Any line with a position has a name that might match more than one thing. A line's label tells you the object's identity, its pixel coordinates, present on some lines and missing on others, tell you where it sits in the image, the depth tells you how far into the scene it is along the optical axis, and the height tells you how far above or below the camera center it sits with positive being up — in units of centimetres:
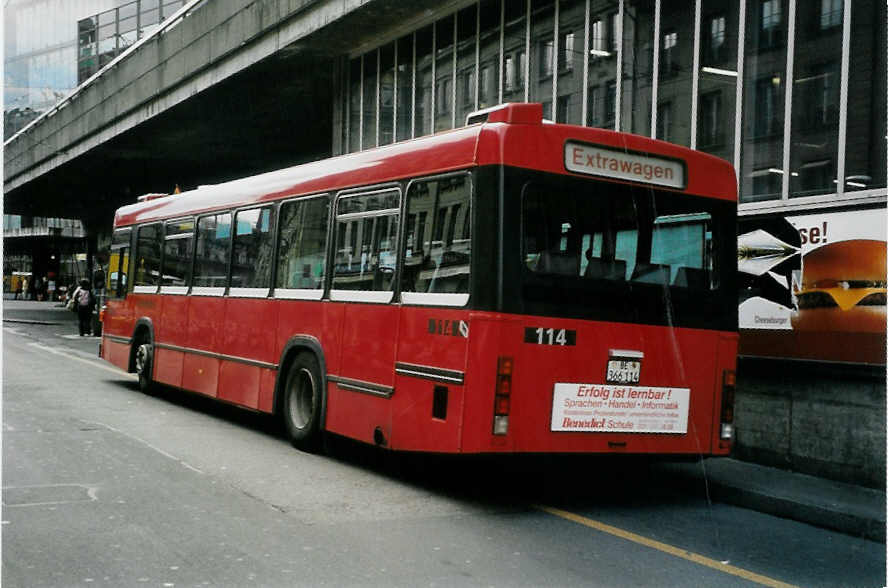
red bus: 722 +18
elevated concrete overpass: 1867 +494
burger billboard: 909 +44
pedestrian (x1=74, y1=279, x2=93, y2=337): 3048 -40
